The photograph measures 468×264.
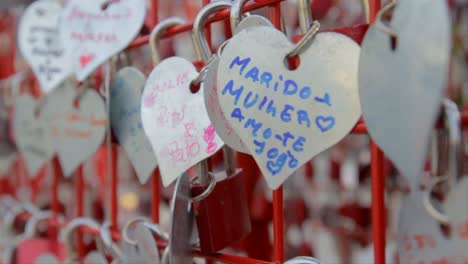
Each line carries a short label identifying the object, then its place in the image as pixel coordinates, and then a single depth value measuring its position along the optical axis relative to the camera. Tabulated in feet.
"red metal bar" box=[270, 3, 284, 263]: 1.69
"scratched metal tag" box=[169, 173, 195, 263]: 1.73
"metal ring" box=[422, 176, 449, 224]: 1.48
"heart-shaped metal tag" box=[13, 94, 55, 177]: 2.32
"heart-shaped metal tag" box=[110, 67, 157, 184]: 1.88
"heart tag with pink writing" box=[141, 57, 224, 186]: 1.70
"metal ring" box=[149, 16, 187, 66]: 1.87
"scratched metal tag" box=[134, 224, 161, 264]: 1.86
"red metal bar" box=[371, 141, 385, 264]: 1.60
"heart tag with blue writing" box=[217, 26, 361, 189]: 1.51
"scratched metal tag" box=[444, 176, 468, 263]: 1.46
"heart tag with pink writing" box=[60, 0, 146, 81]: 1.96
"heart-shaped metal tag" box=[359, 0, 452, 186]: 1.39
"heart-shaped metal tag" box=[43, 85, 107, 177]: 2.06
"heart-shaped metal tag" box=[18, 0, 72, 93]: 2.18
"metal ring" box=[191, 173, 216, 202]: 1.75
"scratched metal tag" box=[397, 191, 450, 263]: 1.49
